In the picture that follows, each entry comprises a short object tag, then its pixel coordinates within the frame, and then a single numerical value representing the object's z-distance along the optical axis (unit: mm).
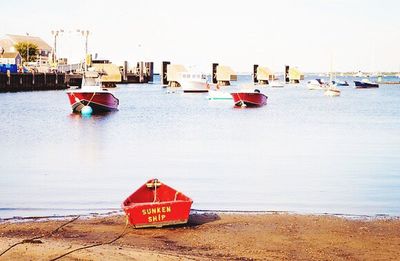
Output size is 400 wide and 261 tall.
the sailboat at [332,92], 99250
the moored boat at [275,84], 161875
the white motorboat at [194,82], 102562
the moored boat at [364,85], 148250
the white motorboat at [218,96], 80625
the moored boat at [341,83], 162375
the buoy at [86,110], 50559
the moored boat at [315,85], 134675
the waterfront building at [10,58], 113000
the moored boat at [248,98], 65000
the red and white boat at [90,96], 50750
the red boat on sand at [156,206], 12117
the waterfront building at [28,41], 147000
